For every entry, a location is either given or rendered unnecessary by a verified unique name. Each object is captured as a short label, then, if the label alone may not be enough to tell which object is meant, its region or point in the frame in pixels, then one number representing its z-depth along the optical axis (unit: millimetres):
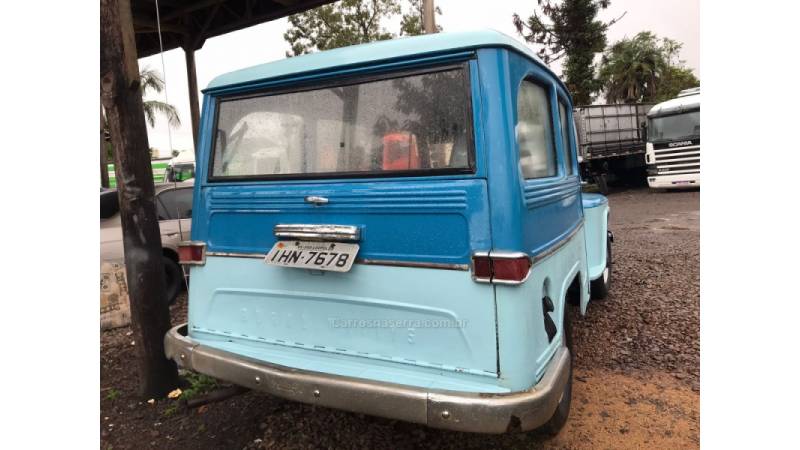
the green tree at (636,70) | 31844
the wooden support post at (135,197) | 3238
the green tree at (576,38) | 26516
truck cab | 14188
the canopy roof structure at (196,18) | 9430
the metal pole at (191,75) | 10680
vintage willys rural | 2242
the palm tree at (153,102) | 16617
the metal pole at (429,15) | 8508
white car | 5594
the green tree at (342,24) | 19734
